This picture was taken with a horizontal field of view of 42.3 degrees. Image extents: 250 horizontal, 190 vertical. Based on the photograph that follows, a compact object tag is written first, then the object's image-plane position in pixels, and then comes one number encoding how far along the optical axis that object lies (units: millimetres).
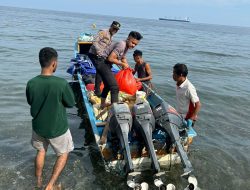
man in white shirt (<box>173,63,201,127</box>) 6461
